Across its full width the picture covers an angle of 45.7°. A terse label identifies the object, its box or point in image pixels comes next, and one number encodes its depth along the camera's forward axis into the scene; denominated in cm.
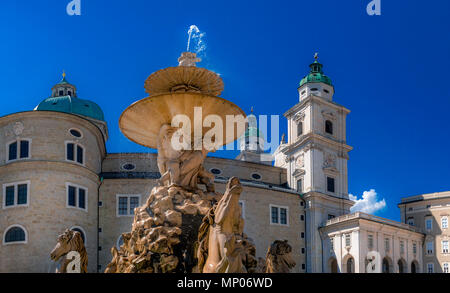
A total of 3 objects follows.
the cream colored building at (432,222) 4572
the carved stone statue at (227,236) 844
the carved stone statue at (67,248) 1134
